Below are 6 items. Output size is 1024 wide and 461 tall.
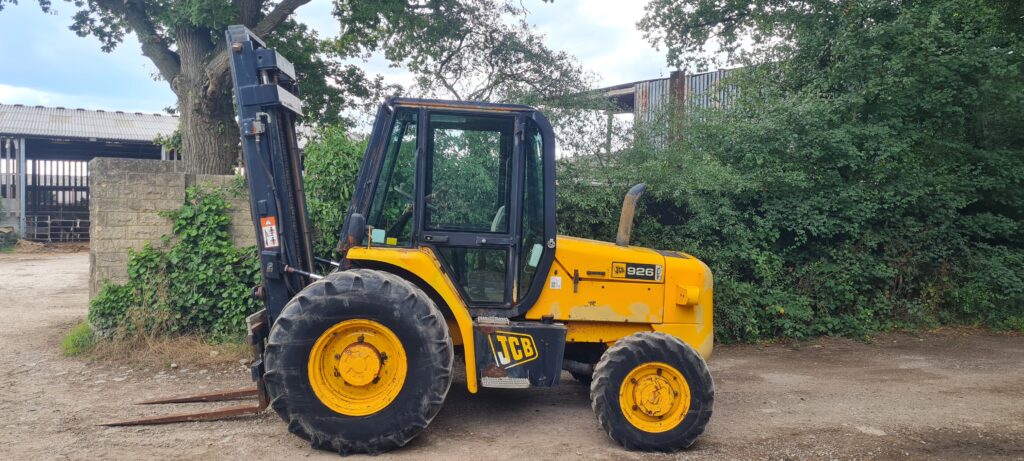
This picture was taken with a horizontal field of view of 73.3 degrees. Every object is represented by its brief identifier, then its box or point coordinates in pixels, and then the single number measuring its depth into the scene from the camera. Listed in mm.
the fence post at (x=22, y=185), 20812
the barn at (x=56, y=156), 21484
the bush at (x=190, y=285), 7359
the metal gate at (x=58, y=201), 21875
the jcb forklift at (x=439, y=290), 4457
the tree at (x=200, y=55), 10008
